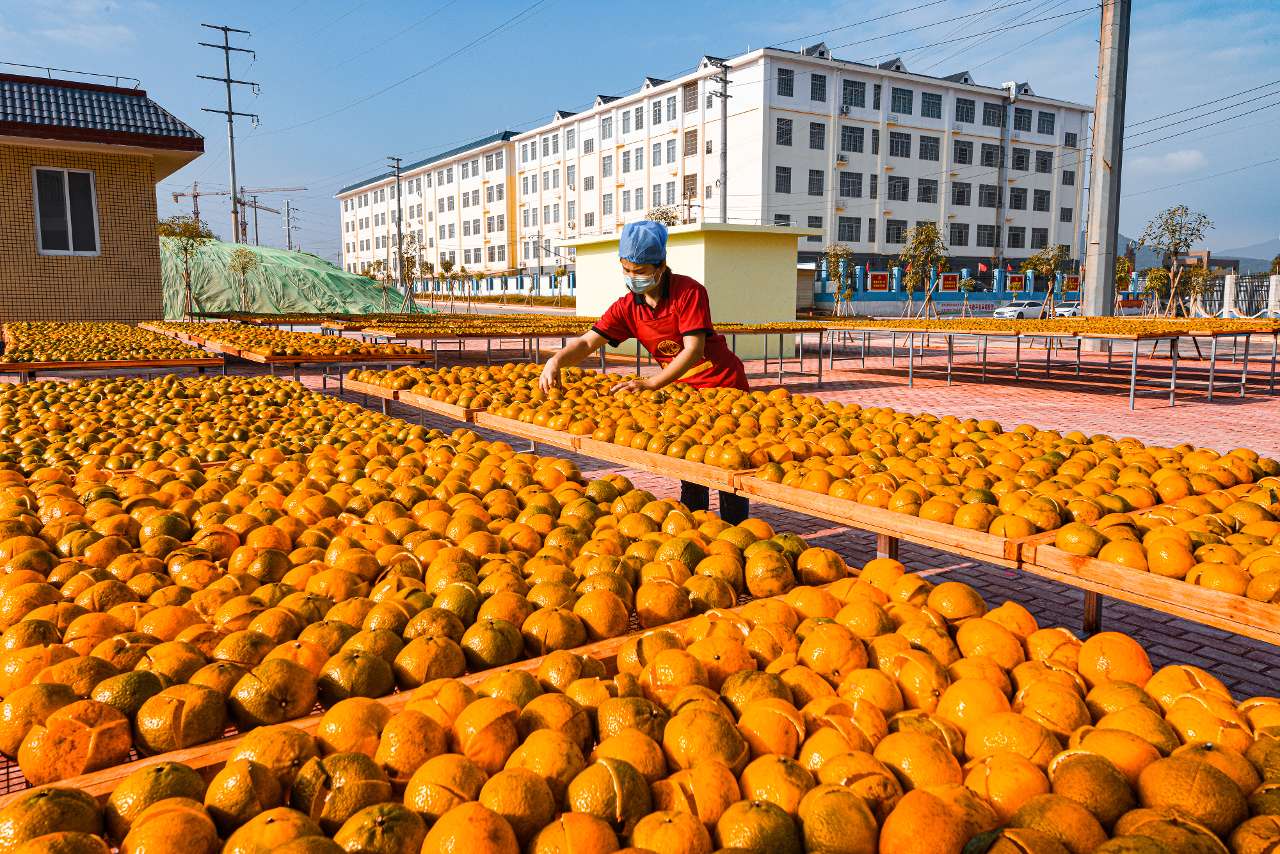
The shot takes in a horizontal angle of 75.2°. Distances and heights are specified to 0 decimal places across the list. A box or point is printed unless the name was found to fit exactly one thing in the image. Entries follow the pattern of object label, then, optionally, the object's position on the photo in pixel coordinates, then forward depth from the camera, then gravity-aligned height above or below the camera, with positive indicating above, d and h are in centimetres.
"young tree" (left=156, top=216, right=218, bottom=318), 2988 +316
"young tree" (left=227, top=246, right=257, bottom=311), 4044 +267
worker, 550 -6
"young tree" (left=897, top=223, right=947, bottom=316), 3844 +309
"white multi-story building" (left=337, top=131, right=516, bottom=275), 8219 +1229
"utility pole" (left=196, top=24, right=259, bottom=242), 5309 +1358
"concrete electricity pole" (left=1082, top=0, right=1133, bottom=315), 2155 +420
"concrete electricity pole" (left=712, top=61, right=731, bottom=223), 3544 +711
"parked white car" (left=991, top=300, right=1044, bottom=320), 4806 +67
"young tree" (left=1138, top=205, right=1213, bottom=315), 3162 +330
